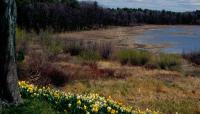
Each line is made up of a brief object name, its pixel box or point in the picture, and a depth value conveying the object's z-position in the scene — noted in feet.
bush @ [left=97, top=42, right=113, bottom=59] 85.27
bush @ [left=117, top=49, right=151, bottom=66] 81.51
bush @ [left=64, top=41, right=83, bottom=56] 89.04
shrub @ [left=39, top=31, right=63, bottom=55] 70.72
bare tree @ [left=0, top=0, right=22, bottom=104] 18.02
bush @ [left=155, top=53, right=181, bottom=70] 78.26
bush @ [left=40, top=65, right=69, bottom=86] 52.17
